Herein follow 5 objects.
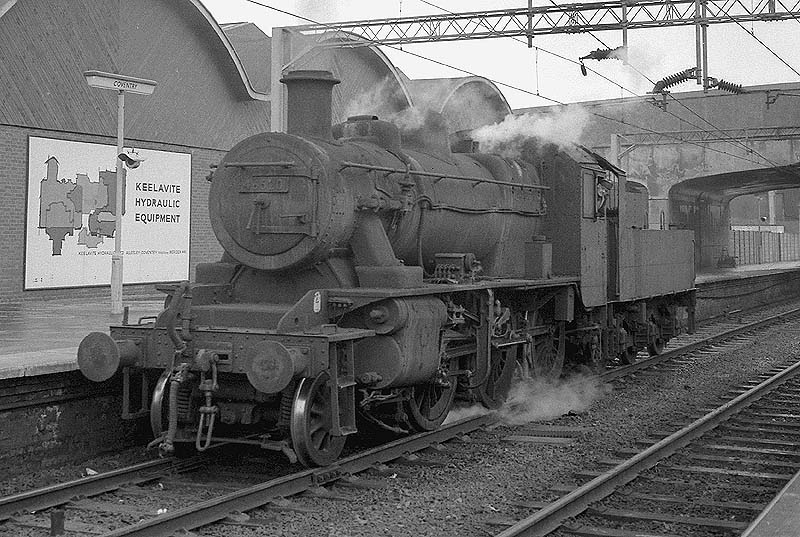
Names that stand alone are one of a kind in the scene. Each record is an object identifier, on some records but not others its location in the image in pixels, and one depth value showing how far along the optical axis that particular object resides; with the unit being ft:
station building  55.01
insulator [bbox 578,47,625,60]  57.77
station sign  46.14
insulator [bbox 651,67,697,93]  62.08
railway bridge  119.75
